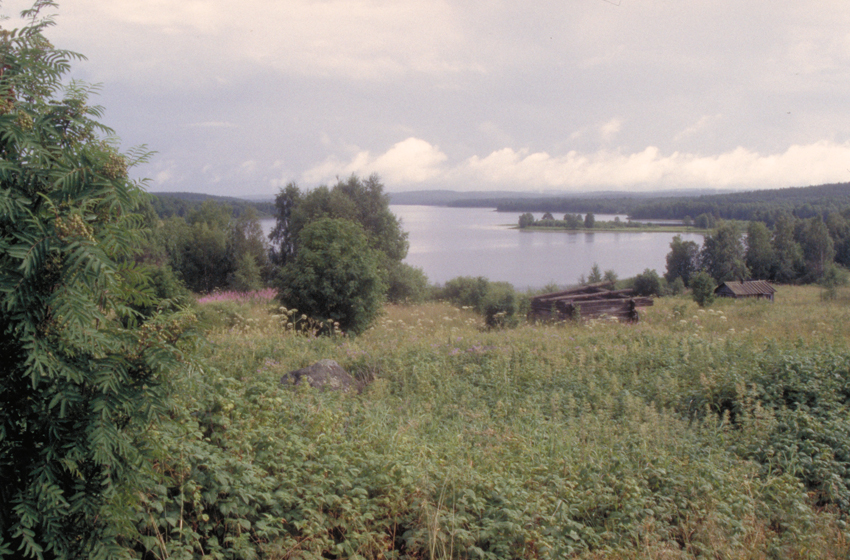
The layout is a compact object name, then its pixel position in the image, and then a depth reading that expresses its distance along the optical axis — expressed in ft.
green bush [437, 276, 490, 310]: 87.92
